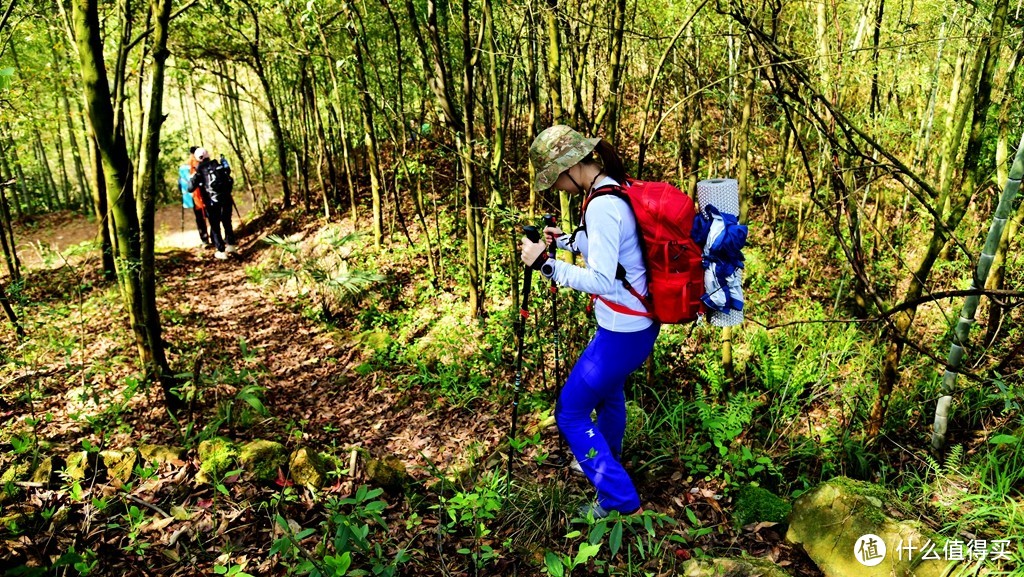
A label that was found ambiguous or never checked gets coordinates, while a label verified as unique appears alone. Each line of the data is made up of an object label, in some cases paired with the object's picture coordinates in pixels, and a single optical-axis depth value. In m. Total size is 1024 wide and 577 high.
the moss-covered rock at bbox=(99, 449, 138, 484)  3.23
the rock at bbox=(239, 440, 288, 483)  3.36
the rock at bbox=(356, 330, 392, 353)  5.87
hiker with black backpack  9.50
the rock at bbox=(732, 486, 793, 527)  3.02
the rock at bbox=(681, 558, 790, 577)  2.54
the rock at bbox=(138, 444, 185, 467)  3.43
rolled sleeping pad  2.70
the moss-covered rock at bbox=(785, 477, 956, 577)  2.51
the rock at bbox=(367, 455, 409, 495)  3.44
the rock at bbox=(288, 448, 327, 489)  3.37
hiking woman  2.48
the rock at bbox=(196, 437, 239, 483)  3.31
